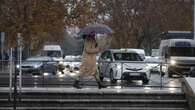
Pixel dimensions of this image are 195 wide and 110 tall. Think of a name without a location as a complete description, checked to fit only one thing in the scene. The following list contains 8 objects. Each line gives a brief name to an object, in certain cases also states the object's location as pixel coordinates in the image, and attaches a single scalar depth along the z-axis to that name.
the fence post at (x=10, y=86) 16.86
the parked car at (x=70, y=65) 23.94
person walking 19.20
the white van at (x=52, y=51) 57.45
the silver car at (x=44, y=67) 22.86
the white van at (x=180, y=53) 35.28
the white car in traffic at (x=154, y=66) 21.99
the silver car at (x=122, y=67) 23.25
